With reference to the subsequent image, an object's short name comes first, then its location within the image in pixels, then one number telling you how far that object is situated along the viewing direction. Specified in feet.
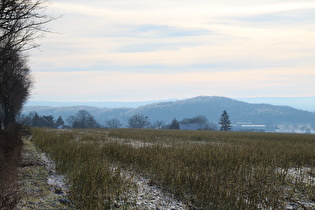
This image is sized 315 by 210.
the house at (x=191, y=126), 490.08
